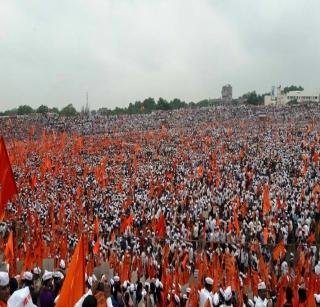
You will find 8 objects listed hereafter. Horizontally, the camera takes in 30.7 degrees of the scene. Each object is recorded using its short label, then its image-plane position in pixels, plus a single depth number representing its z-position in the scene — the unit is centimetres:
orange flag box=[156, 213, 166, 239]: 1542
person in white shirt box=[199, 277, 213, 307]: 687
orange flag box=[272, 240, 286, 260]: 1230
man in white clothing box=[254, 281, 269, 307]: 684
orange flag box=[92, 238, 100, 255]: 1282
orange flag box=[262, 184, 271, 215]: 1614
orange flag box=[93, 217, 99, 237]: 1487
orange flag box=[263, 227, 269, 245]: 1408
